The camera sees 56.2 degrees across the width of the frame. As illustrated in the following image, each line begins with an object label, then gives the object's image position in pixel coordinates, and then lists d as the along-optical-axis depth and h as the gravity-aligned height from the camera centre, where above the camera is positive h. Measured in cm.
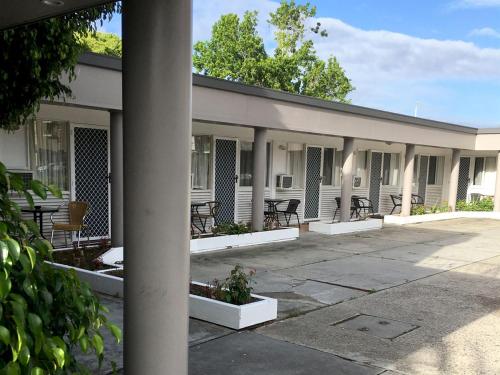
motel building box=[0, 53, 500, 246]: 805 +20
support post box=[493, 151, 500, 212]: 1712 -130
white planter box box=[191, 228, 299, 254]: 899 -173
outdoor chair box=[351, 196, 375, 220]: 1441 -149
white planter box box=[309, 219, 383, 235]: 1193 -178
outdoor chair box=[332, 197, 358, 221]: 1410 -153
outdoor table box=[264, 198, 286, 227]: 1156 -138
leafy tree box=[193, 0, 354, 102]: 3005 +667
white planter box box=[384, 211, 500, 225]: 1470 -188
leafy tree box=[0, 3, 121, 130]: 426 +87
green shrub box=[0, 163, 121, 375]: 135 -50
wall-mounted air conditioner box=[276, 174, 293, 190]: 1271 -64
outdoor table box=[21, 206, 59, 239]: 700 -100
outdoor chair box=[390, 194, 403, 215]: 1636 -146
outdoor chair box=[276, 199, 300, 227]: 1180 -125
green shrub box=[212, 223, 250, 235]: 970 -152
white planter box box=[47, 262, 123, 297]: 574 -163
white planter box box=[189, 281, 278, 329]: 470 -161
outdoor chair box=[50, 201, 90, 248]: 793 -102
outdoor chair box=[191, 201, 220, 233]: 982 -126
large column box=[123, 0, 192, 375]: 209 -10
